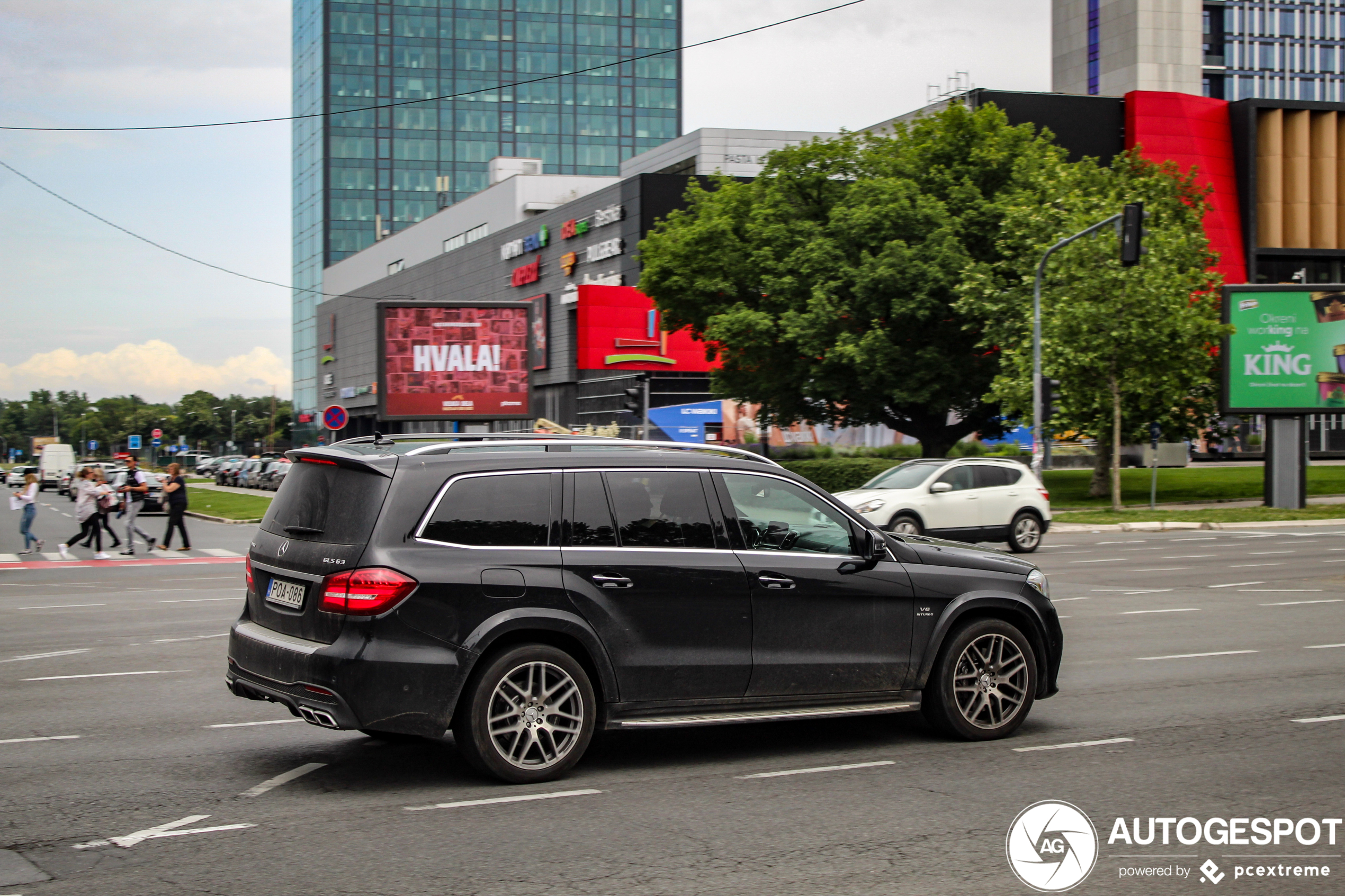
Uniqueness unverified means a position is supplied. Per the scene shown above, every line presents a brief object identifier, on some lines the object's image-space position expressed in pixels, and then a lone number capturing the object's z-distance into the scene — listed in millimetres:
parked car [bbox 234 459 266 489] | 62406
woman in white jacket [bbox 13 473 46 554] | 25141
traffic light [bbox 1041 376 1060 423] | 29828
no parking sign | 32094
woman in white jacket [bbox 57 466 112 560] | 24672
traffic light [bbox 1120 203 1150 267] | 23891
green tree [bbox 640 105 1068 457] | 36000
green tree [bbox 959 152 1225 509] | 31969
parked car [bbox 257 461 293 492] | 54516
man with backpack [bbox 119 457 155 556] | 25047
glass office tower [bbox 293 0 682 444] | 121000
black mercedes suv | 5820
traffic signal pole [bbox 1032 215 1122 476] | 29406
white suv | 20516
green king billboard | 32844
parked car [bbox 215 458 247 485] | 67312
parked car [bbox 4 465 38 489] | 74100
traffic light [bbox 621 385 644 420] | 28797
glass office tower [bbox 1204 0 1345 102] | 113125
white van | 70625
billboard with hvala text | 35531
